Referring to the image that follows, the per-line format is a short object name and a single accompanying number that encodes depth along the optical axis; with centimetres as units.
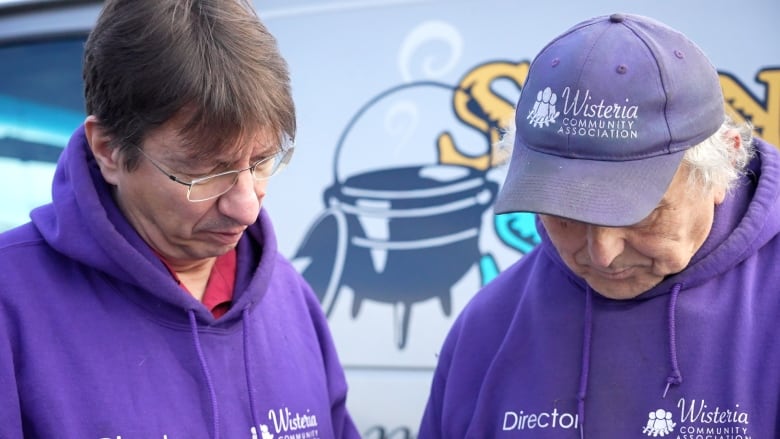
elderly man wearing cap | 214
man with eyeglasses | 221
